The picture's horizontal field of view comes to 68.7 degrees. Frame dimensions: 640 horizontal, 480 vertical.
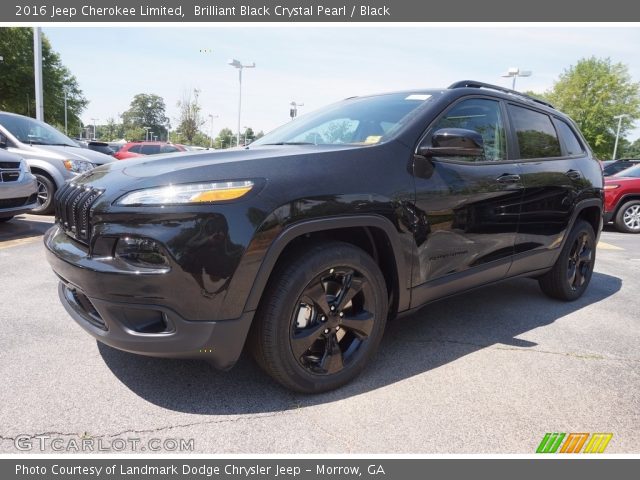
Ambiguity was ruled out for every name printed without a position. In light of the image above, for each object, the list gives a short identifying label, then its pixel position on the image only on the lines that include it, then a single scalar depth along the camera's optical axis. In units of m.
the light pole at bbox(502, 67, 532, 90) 21.36
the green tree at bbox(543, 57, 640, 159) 39.00
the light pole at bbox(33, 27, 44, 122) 13.80
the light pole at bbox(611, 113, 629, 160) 38.02
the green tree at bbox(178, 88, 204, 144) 40.44
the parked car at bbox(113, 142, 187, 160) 16.91
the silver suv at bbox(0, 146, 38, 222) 5.71
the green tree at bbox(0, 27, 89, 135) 28.84
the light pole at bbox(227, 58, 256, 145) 25.10
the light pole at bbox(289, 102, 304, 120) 19.60
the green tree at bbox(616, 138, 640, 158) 44.11
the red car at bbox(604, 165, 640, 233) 9.73
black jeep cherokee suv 1.96
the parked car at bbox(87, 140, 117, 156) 9.65
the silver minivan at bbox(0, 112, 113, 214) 6.86
